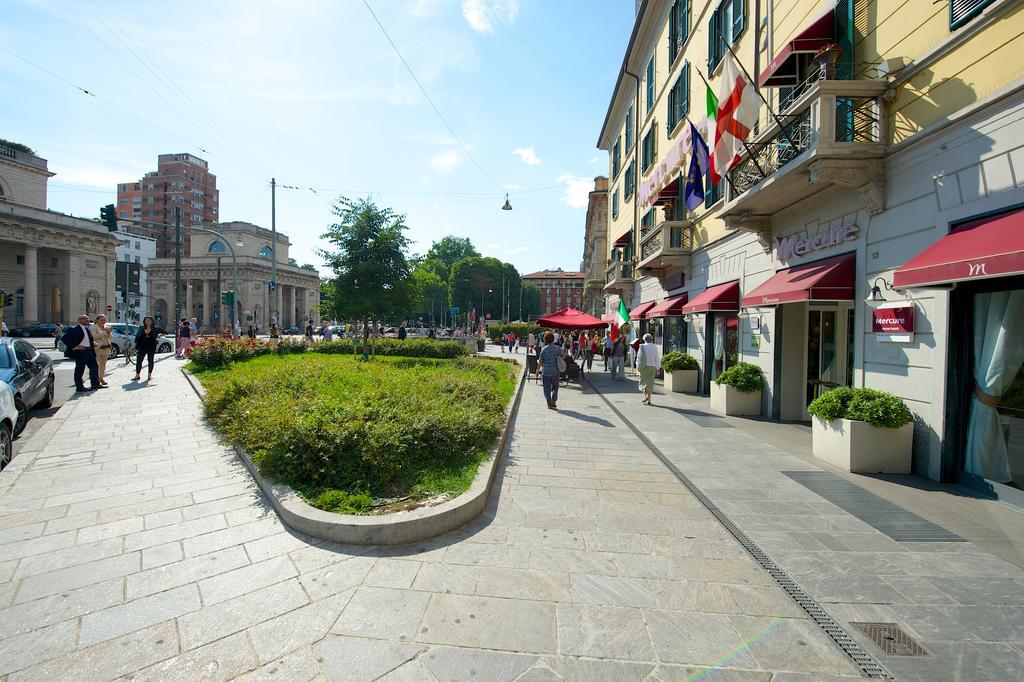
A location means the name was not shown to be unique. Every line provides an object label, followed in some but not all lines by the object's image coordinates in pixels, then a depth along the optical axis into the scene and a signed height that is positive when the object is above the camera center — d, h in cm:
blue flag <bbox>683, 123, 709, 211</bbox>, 1207 +421
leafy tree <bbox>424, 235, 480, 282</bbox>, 10294 +1685
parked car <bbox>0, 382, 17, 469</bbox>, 625 -130
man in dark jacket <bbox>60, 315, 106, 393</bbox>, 1195 -60
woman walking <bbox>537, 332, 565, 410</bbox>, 1149 -90
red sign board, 665 +20
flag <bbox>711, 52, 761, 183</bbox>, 931 +430
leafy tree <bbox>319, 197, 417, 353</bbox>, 1925 +268
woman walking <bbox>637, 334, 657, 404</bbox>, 1237 -85
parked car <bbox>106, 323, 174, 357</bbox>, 2166 -55
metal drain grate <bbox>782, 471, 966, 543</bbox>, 457 -185
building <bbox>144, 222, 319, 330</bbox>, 6838 +690
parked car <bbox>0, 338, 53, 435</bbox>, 801 -91
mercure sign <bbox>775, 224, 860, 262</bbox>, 812 +169
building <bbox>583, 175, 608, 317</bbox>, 4357 +803
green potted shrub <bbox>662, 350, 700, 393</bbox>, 1484 -127
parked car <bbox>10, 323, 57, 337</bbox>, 3456 -44
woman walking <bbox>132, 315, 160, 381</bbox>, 1377 -47
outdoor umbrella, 1844 +36
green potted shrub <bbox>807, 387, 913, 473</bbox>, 645 -134
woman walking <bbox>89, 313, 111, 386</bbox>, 1272 -40
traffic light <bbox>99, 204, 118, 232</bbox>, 1873 +417
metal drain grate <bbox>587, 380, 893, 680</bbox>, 279 -187
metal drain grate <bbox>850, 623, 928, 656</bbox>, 289 -187
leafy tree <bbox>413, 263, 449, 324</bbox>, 8988 +518
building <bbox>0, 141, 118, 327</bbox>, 4234 +655
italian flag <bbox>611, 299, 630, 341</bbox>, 2216 +56
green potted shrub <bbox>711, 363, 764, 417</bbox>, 1079 -128
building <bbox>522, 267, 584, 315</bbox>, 11988 +1000
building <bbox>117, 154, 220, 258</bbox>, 8666 +2388
